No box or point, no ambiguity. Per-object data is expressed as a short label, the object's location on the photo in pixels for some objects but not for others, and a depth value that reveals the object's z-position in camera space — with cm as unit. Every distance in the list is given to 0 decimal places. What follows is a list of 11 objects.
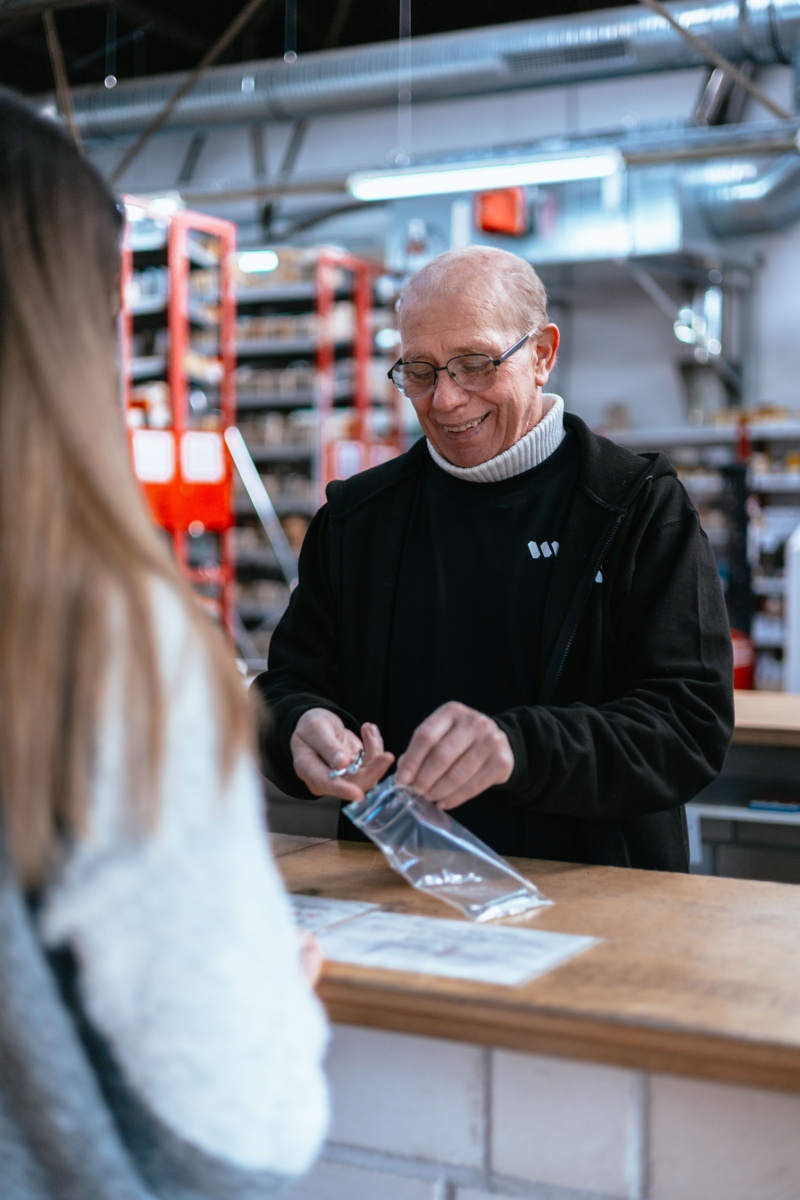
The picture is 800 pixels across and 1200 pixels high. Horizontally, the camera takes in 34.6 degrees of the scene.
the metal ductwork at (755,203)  1065
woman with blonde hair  77
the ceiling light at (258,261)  990
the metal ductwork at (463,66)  934
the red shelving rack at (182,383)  852
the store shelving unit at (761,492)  990
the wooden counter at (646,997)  108
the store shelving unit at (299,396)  1073
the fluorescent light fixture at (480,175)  771
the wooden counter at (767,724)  295
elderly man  181
